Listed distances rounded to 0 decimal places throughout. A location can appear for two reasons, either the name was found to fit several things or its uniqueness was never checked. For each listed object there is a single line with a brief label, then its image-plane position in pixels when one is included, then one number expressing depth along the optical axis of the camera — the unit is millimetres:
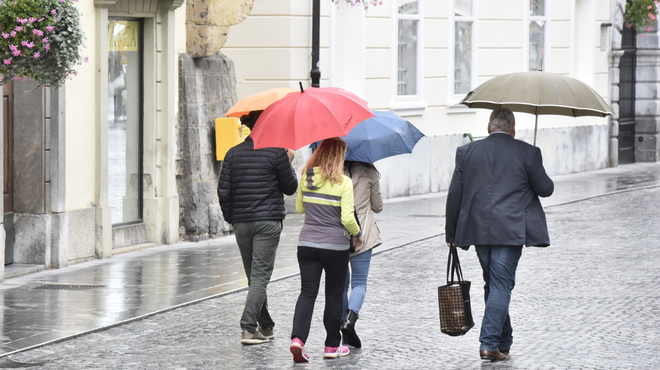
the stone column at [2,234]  20297
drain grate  19797
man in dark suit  13789
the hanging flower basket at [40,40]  17656
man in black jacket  14836
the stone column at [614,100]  48344
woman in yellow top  13711
